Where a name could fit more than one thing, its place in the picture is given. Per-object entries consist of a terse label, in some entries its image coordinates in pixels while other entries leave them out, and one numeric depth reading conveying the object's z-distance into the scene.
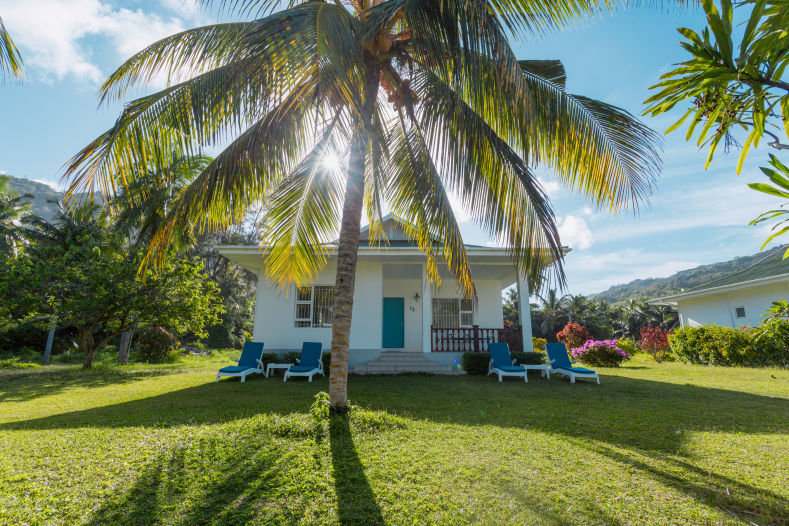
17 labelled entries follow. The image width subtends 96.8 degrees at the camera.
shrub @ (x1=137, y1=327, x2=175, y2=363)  18.48
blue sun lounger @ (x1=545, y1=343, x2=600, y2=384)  9.14
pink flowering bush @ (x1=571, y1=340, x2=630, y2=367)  13.75
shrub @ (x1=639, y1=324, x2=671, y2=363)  16.96
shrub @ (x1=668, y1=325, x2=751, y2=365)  13.38
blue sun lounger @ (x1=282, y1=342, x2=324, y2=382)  9.88
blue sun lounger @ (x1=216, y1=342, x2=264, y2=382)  9.67
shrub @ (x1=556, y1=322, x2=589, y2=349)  18.38
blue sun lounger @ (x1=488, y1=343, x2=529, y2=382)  9.69
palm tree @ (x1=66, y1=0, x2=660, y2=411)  3.36
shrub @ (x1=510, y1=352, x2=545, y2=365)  10.95
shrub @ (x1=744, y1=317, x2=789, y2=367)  12.27
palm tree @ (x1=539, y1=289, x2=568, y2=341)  42.81
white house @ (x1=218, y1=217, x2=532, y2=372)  11.33
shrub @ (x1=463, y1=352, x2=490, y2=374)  11.00
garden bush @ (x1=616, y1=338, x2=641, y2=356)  16.70
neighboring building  14.37
